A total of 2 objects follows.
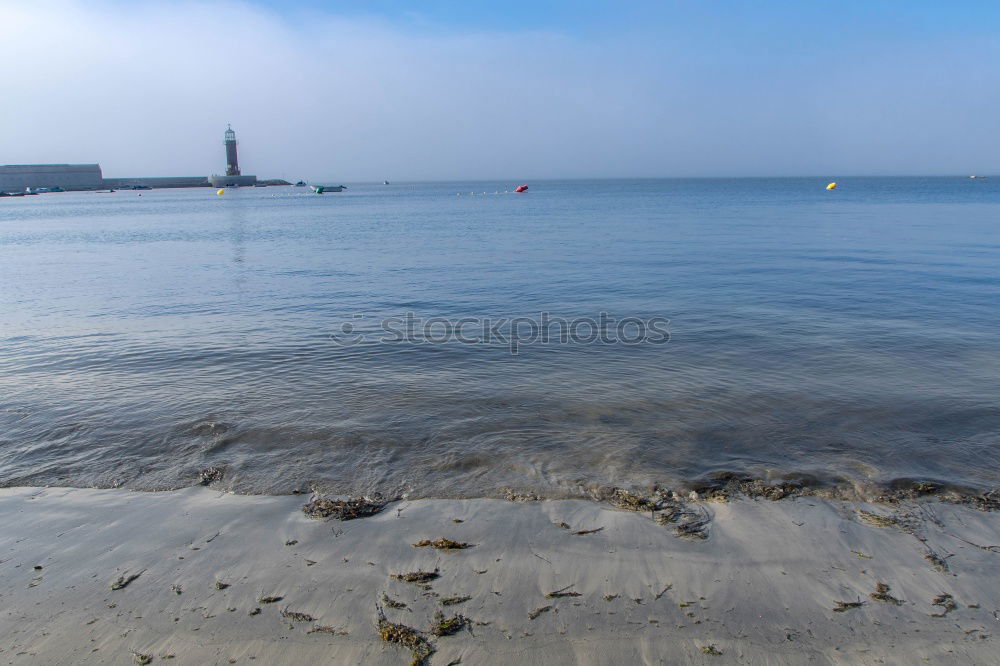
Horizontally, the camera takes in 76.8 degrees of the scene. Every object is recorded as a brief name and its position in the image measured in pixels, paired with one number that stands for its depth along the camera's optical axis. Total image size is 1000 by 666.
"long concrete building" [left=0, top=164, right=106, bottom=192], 144.38
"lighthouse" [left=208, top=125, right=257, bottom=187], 166.38
